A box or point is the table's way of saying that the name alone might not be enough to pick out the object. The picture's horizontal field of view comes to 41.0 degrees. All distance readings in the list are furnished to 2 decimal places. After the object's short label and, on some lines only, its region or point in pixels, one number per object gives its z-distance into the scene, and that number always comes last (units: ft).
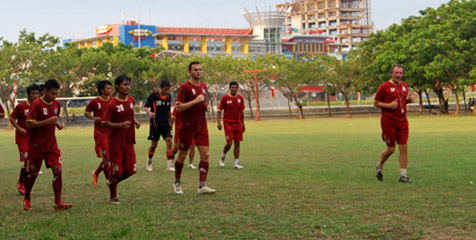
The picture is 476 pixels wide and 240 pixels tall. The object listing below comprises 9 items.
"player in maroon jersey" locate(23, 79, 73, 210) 29.58
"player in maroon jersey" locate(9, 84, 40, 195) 35.76
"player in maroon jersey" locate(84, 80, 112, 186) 36.28
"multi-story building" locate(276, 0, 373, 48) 601.21
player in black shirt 49.88
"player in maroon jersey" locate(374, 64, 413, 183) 37.50
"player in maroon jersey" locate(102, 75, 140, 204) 31.14
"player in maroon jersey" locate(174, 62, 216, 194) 33.22
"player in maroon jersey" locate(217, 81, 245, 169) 49.47
